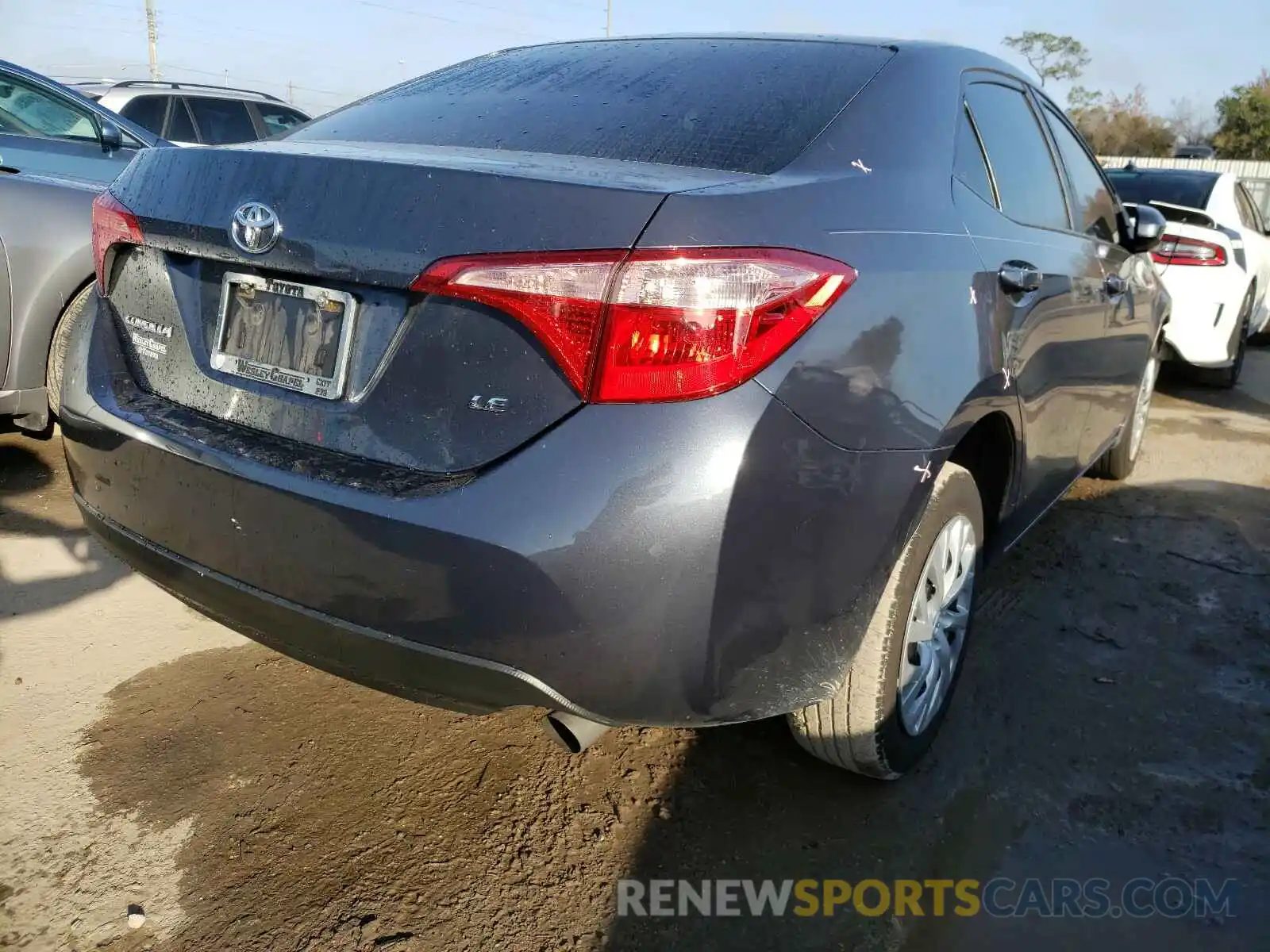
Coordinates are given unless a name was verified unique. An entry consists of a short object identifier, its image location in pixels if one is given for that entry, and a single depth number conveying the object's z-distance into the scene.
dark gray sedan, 1.55
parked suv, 8.28
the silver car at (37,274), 3.65
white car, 5.89
